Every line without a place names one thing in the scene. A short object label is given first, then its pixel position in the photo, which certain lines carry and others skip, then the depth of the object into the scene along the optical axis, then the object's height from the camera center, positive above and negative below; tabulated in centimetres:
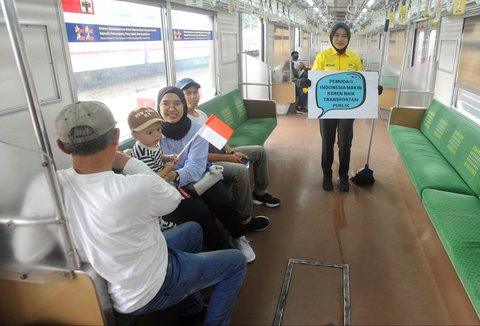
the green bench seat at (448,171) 224 -122
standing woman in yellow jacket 378 -25
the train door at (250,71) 679 -45
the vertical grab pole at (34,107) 113 -17
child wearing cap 227 -56
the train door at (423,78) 569 -59
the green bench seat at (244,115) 461 -103
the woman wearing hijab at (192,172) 261 -89
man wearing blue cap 320 -109
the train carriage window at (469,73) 428 -40
